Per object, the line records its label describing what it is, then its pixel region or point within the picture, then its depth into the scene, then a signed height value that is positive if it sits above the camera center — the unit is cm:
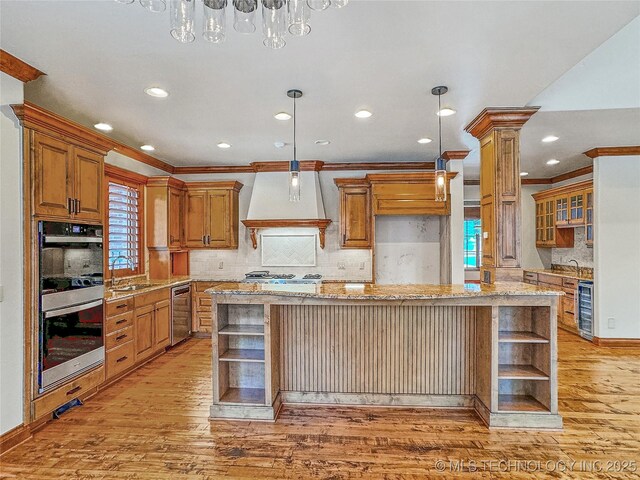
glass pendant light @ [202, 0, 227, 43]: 153 +94
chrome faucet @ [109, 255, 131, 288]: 443 -35
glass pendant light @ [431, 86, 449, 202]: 291 +52
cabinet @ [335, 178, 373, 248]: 559 +36
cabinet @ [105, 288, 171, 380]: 365 -101
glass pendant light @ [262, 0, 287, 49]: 153 +94
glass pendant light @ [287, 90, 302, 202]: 306 +52
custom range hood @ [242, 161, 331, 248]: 569 +58
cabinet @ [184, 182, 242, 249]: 582 +37
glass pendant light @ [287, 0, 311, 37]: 156 +96
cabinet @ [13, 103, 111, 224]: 269 +61
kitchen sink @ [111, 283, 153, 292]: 419 -58
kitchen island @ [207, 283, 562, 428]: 296 -98
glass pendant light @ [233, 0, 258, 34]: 156 +98
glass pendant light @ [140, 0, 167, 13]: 146 +94
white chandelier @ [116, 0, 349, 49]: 151 +95
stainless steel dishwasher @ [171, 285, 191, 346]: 499 -105
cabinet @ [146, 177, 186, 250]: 538 +40
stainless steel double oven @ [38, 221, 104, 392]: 277 -51
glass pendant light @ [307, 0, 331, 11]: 147 +95
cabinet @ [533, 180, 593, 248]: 574 +43
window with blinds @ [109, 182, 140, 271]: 479 +18
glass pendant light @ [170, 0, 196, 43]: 151 +92
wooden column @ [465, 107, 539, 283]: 336 +44
